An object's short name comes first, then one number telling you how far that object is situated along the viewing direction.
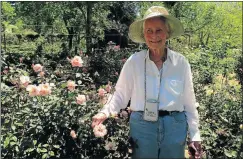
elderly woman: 1.67
